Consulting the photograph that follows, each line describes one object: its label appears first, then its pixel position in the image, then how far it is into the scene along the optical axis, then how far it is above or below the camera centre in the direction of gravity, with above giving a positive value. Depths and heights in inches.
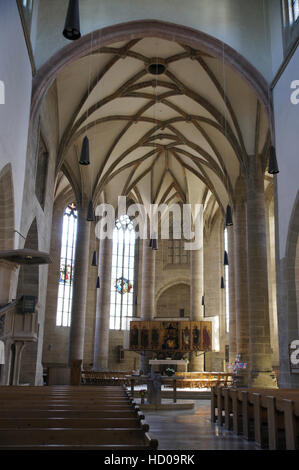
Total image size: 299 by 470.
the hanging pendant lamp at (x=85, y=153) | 433.0 +180.2
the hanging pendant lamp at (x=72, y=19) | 284.0 +197.7
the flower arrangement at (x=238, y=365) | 758.8 -14.1
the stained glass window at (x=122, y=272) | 1288.1 +225.1
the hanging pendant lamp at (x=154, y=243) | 839.0 +197.1
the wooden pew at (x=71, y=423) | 162.7 -24.0
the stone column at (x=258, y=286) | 661.3 +100.4
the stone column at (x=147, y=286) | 1104.8 +159.3
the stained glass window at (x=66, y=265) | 1176.7 +218.8
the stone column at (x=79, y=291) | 880.9 +115.5
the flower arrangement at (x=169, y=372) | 745.8 -26.8
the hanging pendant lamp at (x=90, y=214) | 631.2 +183.5
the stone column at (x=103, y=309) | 1034.7 +97.5
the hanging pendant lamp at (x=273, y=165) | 430.9 +172.0
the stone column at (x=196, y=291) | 1066.1 +148.8
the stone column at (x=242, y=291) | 786.2 +108.4
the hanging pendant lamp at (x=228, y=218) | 624.6 +178.5
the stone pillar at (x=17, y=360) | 498.1 -8.7
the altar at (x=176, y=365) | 866.8 -21.5
